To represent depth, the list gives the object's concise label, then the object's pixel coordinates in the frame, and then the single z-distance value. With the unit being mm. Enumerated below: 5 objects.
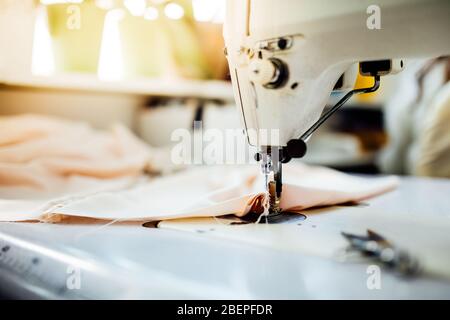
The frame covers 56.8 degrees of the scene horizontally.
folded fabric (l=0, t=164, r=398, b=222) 624
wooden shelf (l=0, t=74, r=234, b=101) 1351
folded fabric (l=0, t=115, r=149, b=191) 906
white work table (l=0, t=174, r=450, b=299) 403
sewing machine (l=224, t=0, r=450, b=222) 552
